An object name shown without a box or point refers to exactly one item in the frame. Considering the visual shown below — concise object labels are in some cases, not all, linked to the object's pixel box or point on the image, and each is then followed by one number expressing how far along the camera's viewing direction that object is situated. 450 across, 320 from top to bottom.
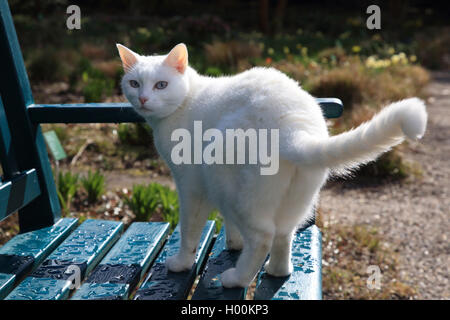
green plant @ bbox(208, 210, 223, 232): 2.47
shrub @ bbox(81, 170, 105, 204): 3.15
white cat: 1.14
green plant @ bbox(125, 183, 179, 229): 2.72
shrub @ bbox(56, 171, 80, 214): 3.03
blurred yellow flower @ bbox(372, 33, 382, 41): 10.87
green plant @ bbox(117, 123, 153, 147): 4.46
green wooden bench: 1.48
